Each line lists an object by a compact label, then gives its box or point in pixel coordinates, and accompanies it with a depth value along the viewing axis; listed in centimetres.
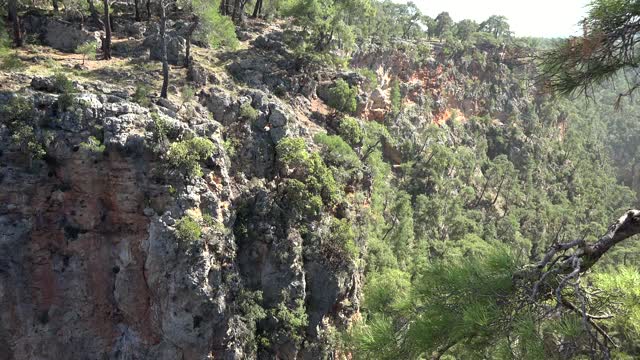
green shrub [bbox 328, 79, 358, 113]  3028
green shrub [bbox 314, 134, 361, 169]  2575
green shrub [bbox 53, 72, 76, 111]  1766
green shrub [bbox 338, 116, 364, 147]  2961
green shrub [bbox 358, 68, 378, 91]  3938
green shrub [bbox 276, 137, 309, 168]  2242
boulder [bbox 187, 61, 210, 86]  2305
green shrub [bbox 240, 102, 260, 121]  2269
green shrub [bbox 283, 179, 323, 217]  2194
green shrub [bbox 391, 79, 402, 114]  4628
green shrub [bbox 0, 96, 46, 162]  1705
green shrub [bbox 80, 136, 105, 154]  1773
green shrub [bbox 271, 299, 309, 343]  2097
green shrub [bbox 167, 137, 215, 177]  1850
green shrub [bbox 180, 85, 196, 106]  2163
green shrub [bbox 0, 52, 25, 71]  1898
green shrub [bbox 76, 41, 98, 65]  2208
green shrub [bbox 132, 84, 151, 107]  1967
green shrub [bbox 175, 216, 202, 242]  1792
